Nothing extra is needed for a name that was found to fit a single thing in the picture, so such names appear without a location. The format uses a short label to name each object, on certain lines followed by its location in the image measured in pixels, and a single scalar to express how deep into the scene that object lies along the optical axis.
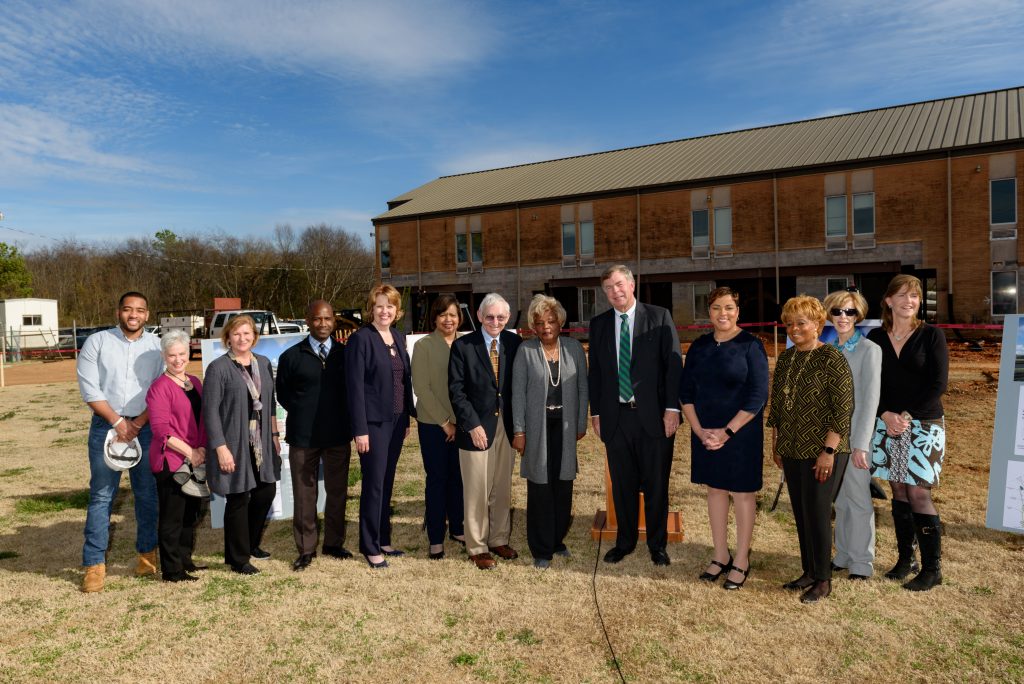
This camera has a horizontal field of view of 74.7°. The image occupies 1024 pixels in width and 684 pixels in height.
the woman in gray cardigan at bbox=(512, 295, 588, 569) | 5.07
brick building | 24.98
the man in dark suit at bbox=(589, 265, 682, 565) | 5.03
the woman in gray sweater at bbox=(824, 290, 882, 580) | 4.47
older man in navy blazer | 5.10
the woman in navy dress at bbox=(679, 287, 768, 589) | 4.60
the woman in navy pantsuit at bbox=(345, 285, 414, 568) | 5.08
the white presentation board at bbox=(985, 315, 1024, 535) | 5.00
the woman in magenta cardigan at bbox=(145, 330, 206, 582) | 4.76
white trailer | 39.16
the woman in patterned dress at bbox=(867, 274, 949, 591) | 4.52
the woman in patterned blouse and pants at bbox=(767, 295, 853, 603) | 4.29
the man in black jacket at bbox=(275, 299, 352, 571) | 5.20
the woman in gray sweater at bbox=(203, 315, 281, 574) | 4.82
